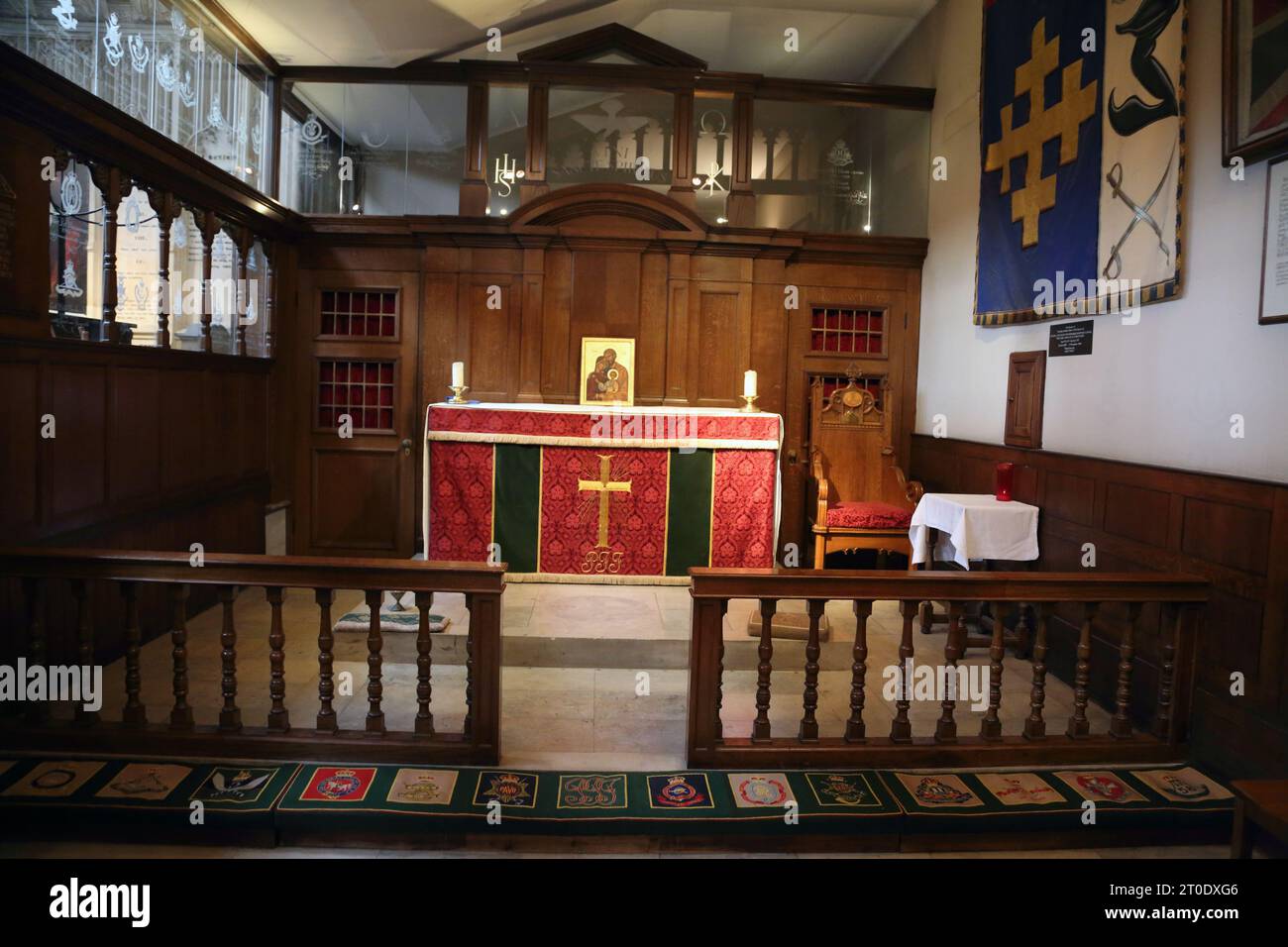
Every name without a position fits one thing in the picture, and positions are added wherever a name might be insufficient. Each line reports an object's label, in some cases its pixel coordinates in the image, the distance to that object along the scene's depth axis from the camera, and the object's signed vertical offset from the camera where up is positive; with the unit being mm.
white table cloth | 4469 -444
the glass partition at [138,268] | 4383 +813
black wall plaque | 4344 +580
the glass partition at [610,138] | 6461 +2284
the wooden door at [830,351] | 6656 +724
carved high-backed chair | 6047 -77
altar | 5234 -325
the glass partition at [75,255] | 3768 +758
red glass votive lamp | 4805 -186
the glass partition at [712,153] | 6574 +2230
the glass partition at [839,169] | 6734 +2211
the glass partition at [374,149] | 6477 +2149
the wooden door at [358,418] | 6551 +71
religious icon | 6344 +468
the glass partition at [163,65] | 3713 +1865
